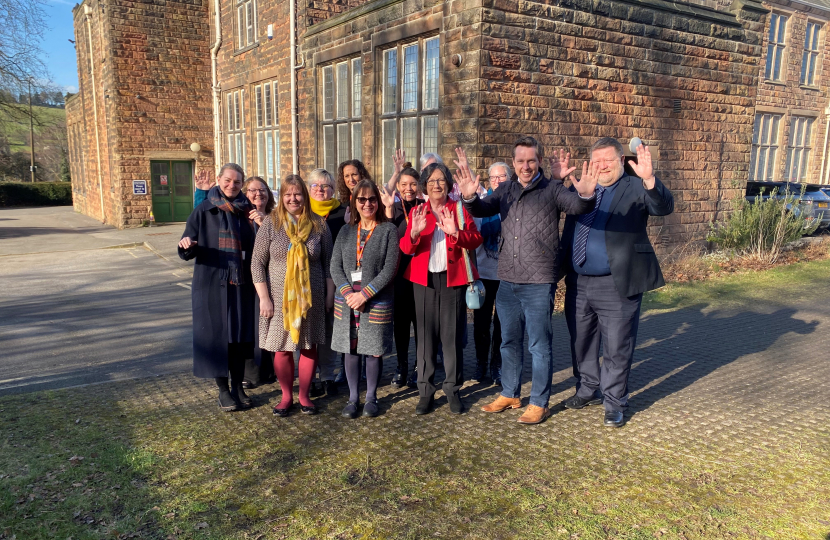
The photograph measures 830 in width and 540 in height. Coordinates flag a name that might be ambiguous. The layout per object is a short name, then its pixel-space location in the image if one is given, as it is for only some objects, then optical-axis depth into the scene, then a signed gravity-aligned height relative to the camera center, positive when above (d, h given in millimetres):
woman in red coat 4270 -718
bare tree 19030 +2852
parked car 15609 -333
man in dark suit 4176 -580
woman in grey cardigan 4363 -749
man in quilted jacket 4188 -468
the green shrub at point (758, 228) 10797 -838
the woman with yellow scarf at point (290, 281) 4348 -764
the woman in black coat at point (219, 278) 4484 -760
